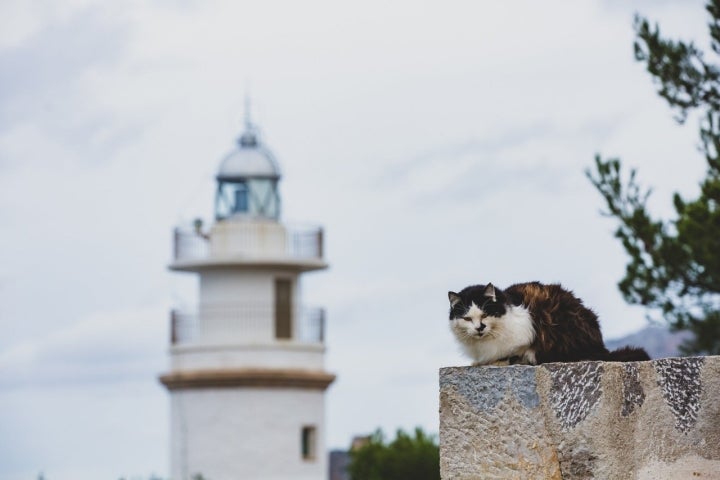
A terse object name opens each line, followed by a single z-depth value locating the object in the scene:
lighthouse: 49.76
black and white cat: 8.43
